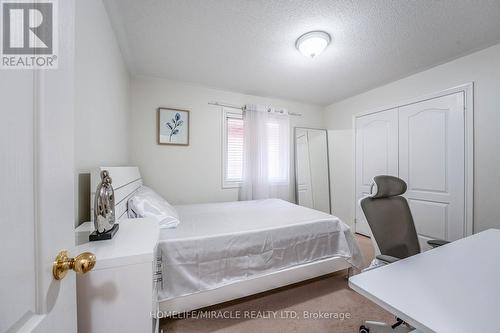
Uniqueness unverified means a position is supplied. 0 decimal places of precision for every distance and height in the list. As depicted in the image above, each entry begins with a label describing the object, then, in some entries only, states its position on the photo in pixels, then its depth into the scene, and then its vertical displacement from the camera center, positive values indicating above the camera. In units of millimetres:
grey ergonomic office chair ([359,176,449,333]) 1272 -403
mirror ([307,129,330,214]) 3838 -78
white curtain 3273 +200
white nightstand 818 -550
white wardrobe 2223 +98
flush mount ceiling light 1807 +1204
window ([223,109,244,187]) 3236 +321
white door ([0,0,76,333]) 347 -53
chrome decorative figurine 993 -241
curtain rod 3130 +1024
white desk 650 -528
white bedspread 1415 -691
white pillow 1590 -379
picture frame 2816 +596
